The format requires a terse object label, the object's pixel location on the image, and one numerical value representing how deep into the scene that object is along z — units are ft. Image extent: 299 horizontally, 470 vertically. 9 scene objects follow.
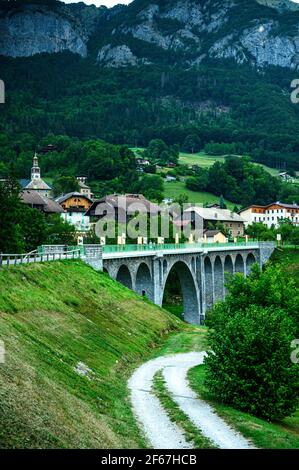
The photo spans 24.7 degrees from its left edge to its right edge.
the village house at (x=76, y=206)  541.75
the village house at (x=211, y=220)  520.63
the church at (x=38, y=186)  636.48
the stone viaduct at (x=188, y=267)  243.60
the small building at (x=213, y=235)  497.05
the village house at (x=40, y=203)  439.96
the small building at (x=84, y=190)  647.47
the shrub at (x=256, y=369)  121.60
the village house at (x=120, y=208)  454.81
